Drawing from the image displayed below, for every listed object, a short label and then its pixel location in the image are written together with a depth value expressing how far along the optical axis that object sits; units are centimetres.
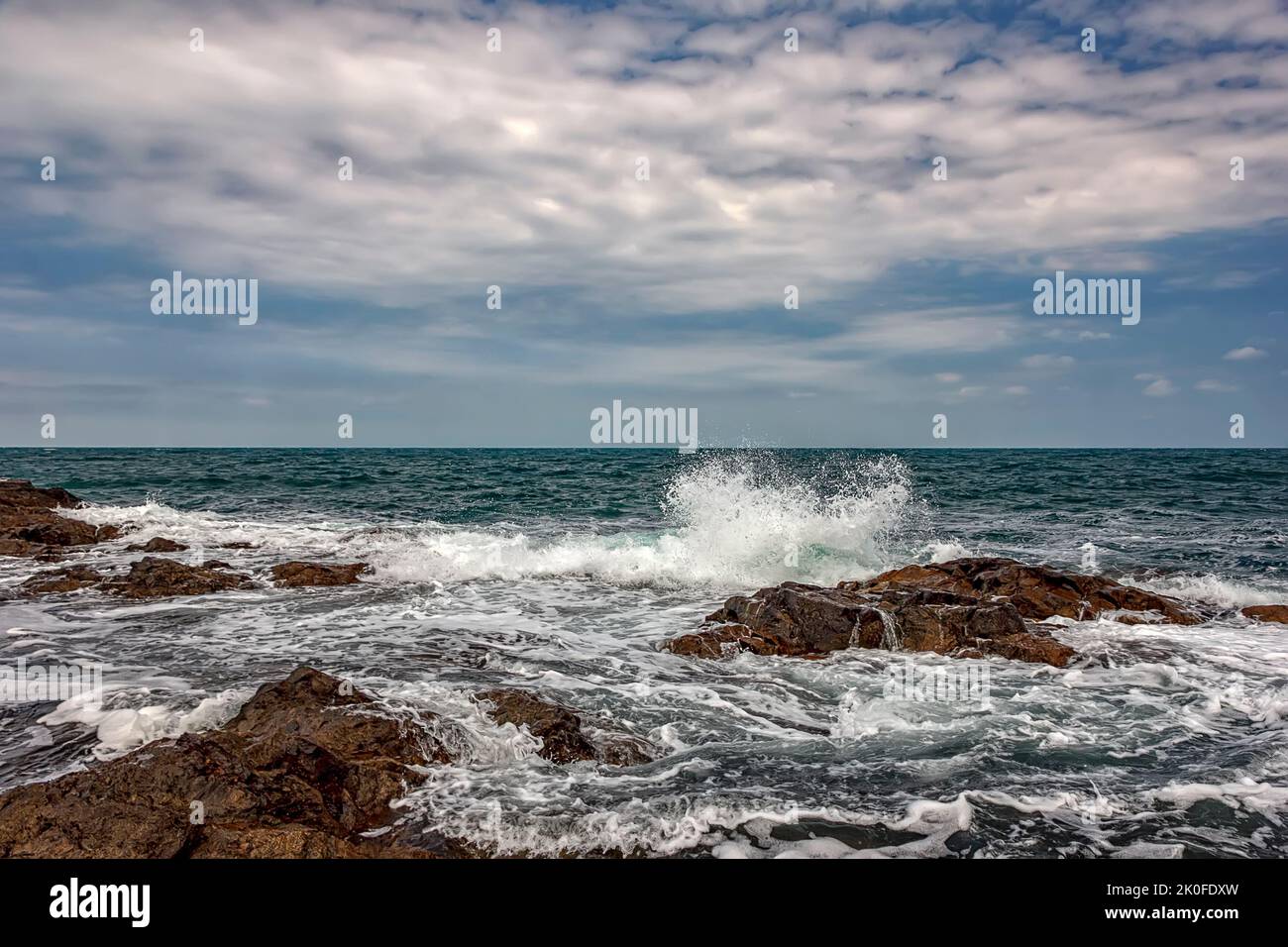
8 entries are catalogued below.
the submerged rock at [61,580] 1258
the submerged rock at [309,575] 1374
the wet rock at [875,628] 980
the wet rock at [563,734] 628
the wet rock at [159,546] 1658
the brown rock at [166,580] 1255
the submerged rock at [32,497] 2031
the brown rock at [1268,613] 1166
